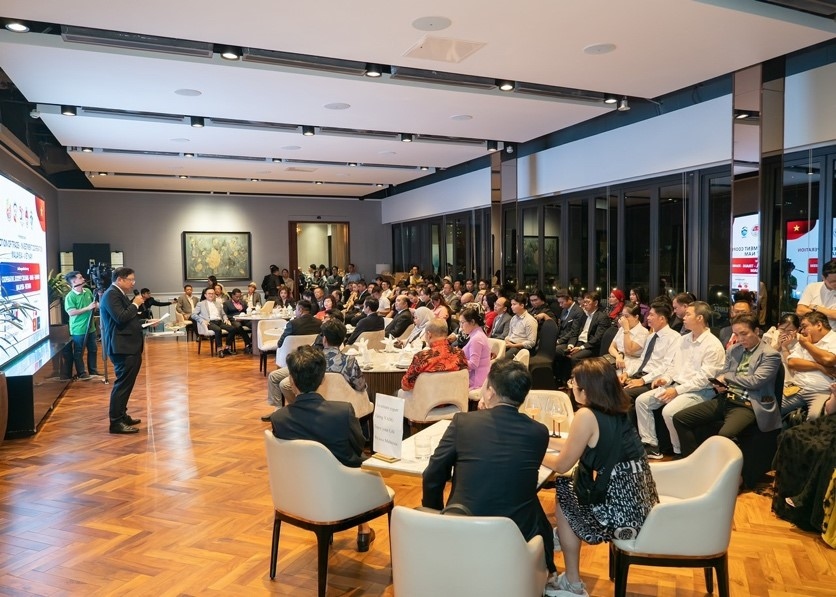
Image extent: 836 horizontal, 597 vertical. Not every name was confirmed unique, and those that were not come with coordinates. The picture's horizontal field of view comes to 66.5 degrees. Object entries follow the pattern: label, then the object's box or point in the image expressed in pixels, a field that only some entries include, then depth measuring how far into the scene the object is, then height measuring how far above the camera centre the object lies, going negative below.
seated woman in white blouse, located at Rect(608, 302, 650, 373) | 6.37 -0.78
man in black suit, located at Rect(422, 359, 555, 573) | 2.57 -0.78
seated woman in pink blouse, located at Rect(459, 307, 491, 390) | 5.70 -0.80
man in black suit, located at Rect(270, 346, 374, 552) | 3.18 -0.74
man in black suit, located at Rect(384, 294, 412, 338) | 8.40 -0.75
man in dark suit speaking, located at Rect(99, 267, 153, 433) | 6.09 -0.64
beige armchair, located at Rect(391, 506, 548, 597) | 2.10 -0.97
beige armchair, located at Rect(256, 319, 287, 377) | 9.45 -1.06
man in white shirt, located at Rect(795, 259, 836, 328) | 5.52 -0.33
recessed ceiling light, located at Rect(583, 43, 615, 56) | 5.68 +1.94
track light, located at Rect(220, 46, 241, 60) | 5.75 +1.97
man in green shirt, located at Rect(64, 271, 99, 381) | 8.60 -0.67
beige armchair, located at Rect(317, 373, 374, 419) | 4.70 -0.92
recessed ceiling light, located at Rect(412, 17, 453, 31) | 5.01 +1.94
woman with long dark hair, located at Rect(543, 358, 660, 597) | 2.79 -0.84
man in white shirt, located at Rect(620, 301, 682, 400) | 5.79 -0.82
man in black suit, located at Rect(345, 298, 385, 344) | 7.71 -0.67
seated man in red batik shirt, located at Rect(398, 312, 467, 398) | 5.02 -0.73
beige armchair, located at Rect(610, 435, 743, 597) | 2.73 -1.18
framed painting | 16.98 +0.39
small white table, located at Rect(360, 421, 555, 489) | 2.93 -0.94
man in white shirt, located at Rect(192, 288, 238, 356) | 11.80 -0.88
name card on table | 3.06 -0.77
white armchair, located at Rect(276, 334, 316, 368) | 7.18 -0.84
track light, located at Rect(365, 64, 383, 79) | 6.34 +1.96
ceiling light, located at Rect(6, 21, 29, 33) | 5.02 +1.97
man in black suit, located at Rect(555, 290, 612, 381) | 7.95 -0.94
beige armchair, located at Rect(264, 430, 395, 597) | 3.03 -1.08
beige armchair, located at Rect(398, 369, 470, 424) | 4.98 -1.00
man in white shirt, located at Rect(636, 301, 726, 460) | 5.20 -0.98
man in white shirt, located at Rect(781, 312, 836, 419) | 4.57 -0.76
